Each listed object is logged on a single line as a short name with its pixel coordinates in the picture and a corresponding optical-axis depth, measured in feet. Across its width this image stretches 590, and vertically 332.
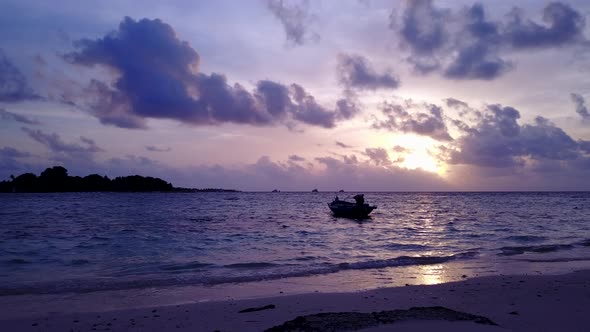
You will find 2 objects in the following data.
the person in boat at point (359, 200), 166.07
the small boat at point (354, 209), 163.09
